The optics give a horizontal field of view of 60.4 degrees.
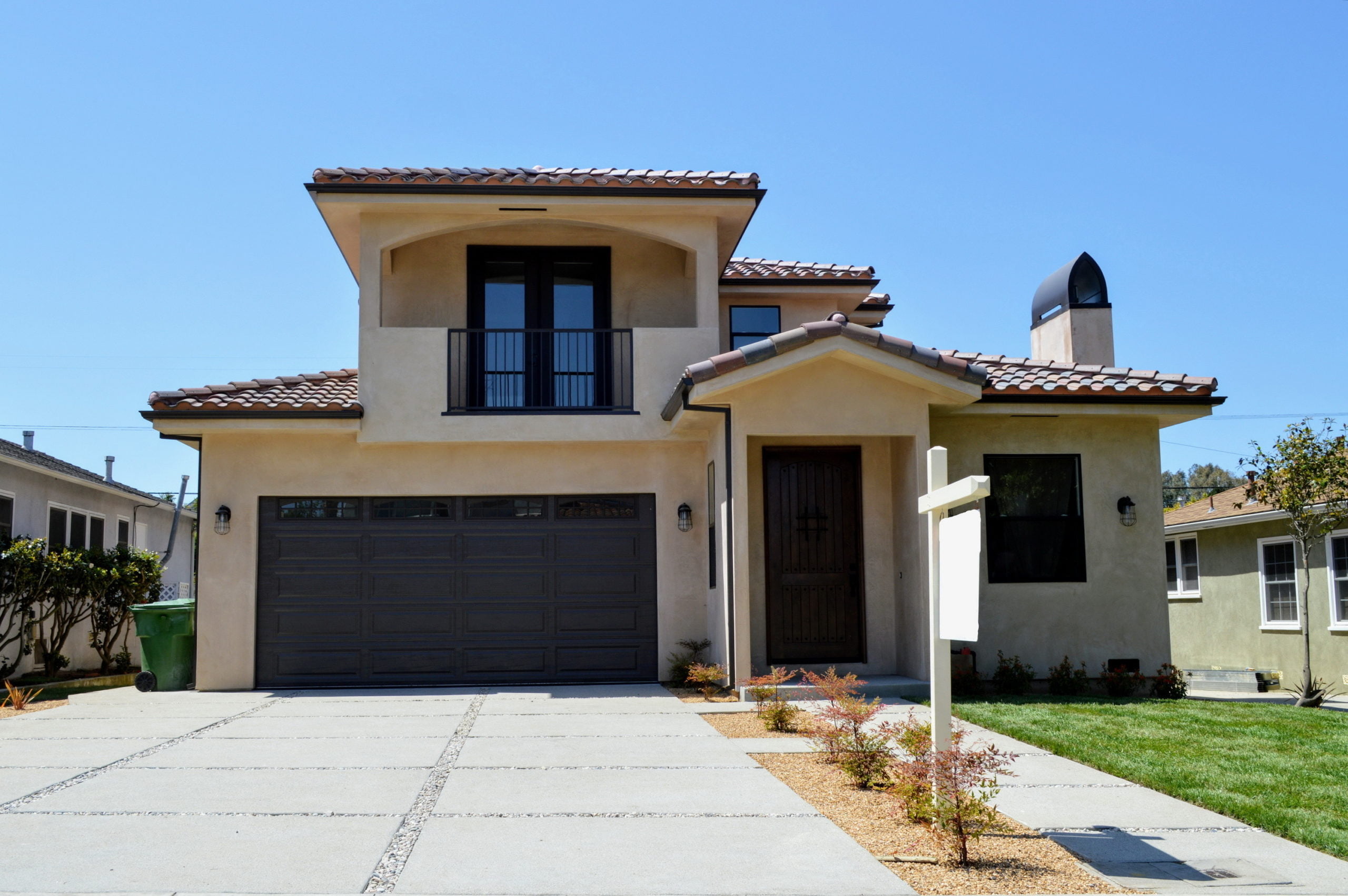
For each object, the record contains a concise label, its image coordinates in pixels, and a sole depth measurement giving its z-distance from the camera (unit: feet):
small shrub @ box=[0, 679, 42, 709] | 40.83
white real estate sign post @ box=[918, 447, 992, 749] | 18.26
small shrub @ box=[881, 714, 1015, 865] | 18.69
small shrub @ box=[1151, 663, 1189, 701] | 43.52
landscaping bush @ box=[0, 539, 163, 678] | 53.72
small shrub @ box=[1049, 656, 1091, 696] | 43.06
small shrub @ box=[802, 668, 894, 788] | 24.81
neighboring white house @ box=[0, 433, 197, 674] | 58.03
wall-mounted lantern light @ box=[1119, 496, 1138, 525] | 44.47
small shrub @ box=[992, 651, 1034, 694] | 42.57
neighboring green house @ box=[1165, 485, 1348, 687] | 61.21
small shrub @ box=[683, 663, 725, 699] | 40.45
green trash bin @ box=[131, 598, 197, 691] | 46.42
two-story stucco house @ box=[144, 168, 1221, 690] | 44.01
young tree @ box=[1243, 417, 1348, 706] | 47.91
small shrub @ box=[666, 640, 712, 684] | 45.91
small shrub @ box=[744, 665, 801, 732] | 33.42
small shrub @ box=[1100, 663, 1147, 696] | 43.21
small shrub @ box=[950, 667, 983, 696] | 41.70
